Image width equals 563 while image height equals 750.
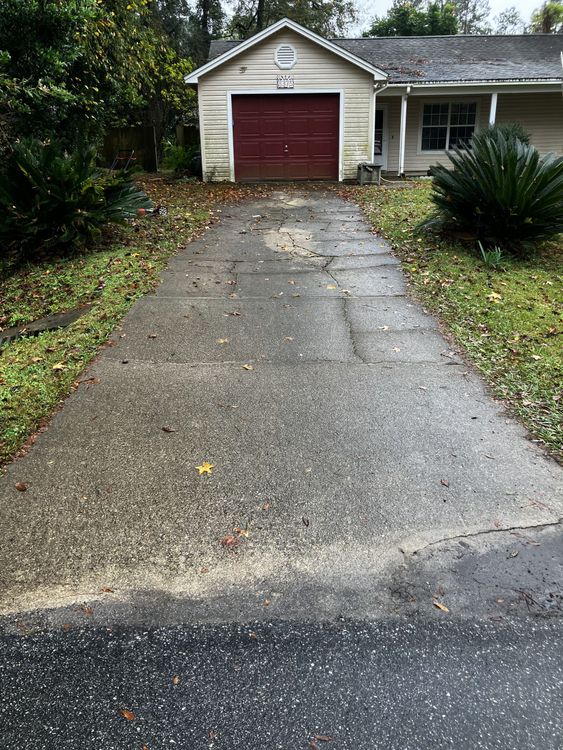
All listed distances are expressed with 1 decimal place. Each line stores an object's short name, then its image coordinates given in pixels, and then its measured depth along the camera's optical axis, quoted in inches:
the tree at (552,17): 1305.4
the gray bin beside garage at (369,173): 688.4
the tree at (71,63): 356.8
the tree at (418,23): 1227.2
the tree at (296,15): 1235.9
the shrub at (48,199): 343.9
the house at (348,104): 665.6
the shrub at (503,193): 325.4
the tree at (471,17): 2020.2
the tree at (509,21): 2183.3
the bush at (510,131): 439.3
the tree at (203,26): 1206.3
